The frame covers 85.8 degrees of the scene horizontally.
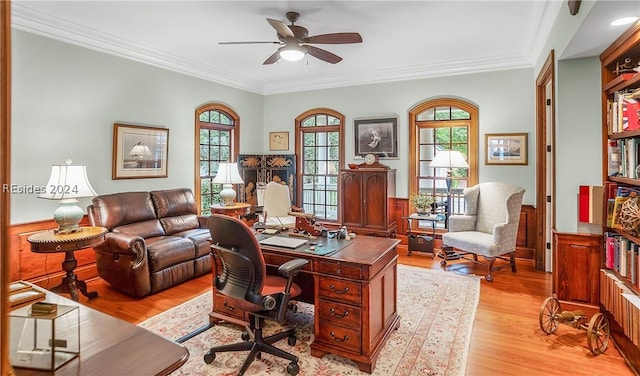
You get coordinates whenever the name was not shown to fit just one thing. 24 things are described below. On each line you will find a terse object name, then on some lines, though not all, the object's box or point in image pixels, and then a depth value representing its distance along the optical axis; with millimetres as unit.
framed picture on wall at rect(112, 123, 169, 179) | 4457
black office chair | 2162
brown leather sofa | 3602
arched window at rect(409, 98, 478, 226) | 5305
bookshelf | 2473
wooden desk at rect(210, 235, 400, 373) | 2332
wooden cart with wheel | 2577
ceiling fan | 3287
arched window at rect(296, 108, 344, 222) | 6434
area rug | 2385
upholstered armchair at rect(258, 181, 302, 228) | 5301
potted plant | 5328
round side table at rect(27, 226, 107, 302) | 3100
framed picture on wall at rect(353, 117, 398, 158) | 5789
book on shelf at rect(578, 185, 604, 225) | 2938
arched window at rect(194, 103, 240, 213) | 5699
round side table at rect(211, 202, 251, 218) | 5229
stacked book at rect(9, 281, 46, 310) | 1473
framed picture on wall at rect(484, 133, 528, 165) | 4891
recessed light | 2291
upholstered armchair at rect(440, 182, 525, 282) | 4215
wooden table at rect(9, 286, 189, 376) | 1088
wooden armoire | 5352
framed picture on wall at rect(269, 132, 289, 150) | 6844
